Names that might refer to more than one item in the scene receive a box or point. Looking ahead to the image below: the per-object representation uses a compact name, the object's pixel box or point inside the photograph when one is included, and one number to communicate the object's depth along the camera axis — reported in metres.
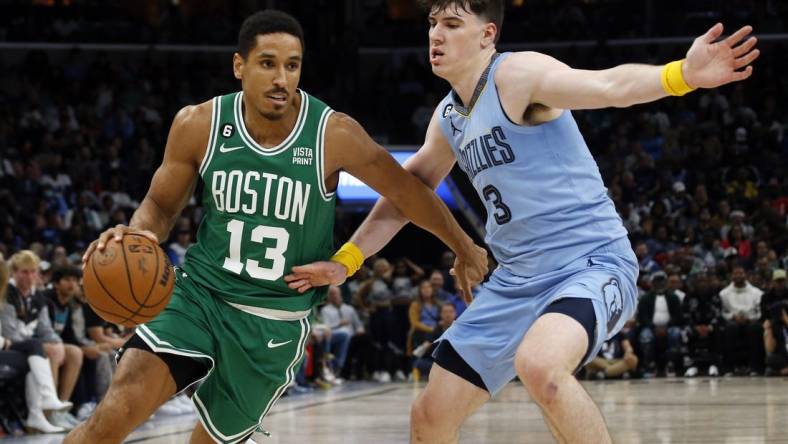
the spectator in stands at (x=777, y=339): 16.39
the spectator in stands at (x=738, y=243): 18.30
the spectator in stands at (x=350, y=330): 16.41
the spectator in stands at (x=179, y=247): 15.35
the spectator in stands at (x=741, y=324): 16.72
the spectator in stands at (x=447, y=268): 17.97
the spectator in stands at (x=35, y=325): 10.13
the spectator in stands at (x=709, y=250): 18.42
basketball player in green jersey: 5.10
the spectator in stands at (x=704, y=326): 16.95
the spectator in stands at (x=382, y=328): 17.02
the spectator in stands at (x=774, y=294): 16.56
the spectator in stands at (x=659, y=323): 16.91
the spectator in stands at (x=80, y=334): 10.84
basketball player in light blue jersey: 4.50
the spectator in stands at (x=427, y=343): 16.20
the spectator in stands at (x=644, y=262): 18.11
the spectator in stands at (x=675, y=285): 17.00
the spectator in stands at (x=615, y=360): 16.77
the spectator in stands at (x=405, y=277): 17.67
